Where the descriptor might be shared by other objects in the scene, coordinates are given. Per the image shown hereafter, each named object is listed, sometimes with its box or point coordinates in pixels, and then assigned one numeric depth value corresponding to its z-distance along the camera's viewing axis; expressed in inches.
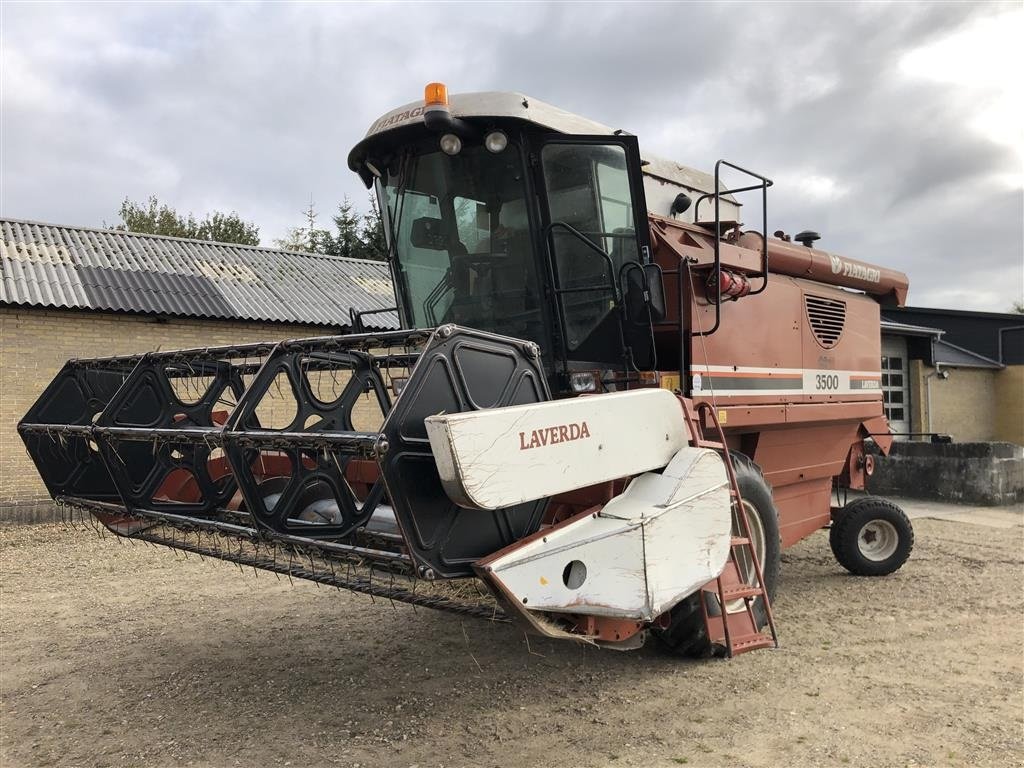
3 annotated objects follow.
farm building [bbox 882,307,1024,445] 668.1
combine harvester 111.5
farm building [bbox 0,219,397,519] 379.6
